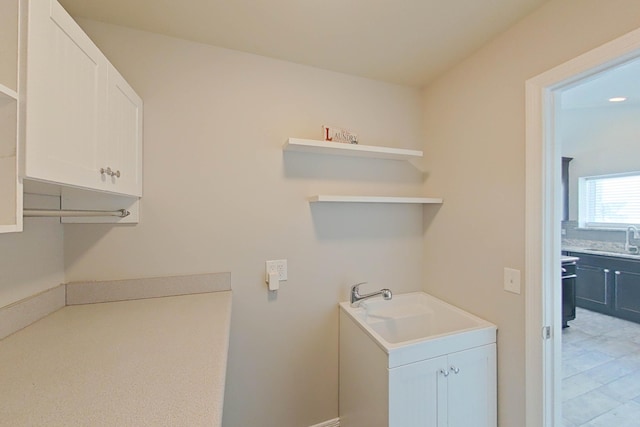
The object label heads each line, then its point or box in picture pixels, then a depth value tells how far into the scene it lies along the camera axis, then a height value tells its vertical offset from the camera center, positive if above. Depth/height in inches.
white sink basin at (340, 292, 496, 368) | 51.7 -26.7
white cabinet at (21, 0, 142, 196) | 27.4 +13.8
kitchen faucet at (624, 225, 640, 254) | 141.5 -12.1
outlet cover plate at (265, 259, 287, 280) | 66.1 -13.3
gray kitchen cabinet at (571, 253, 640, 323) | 131.3 -37.5
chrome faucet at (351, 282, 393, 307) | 68.9 -21.6
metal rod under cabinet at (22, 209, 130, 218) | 34.5 +0.2
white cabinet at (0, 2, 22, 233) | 25.8 +9.1
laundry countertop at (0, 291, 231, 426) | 25.1 -18.8
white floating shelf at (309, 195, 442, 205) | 63.7 +3.9
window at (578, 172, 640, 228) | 145.0 +8.4
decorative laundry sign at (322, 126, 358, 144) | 66.6 +20.5
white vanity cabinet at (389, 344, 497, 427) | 50.6 -35.7
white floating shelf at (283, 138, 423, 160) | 62.5 +16.6
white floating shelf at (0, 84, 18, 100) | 24.3 +11.5
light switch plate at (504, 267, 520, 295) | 54.2 -13.6
